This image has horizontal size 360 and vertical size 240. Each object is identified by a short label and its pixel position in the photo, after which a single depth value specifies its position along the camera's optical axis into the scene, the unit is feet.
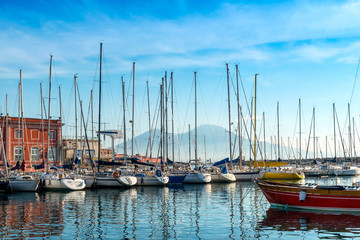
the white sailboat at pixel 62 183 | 134.82
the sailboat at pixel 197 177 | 163.12
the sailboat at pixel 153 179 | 152.66
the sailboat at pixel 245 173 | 174.91
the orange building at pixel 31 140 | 207.31
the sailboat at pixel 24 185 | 133.08
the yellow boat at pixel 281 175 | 176.86
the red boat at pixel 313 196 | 76.70
